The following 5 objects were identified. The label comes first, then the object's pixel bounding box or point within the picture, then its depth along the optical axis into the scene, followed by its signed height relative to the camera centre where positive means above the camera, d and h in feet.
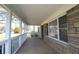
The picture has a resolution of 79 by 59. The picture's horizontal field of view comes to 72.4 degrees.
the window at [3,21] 6.85 +1.04
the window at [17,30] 13.85 -0.26
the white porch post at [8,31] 7.18 -0.27
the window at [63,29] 8.67 -0.06
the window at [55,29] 11.62 -0.07
